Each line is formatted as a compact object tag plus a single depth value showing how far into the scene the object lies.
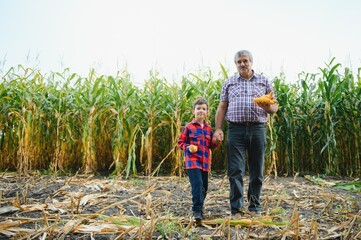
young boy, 2.78
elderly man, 3.06
